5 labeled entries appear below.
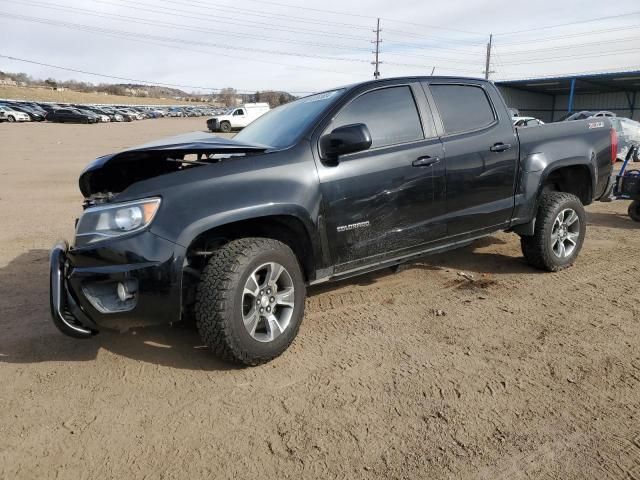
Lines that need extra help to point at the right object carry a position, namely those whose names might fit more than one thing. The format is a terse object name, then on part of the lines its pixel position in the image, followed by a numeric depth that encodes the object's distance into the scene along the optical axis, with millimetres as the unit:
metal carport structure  36844
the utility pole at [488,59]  56138
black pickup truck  2859
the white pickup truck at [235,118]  34469
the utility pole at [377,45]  62656
